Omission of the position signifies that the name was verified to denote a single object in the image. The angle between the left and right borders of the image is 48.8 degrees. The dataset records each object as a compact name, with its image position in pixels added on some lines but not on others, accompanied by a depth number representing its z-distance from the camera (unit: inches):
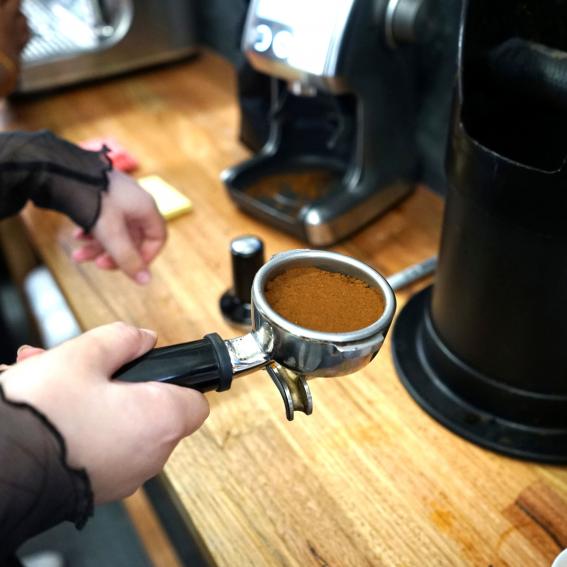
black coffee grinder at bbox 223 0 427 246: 24.2
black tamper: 22.5
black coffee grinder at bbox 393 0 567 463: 16.0
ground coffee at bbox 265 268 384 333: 14.2
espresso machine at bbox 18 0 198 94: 39.0
